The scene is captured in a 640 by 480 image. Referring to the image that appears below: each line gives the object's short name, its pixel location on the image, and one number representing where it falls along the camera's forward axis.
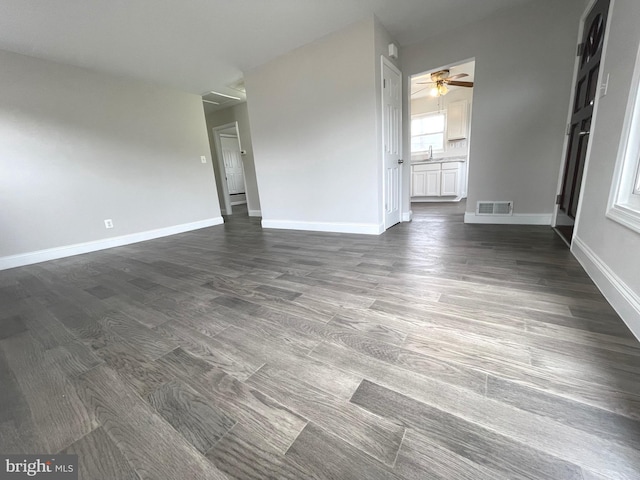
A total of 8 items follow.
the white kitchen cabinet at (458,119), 5.71
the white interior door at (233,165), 8.79
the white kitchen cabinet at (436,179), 5.59
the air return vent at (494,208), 3.23
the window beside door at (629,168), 1.32
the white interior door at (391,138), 3.08
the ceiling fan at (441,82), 4.16
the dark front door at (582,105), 2.04
